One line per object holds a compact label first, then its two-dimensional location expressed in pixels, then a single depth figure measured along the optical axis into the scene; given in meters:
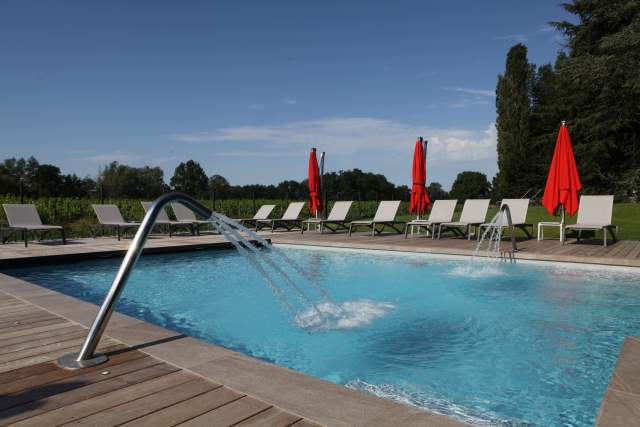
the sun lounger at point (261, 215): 13.72
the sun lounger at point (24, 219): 8.93
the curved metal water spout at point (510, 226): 7.34
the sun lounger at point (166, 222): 11.31
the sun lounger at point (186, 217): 11.91
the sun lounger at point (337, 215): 12.53
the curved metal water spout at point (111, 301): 2.33
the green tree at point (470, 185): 67.88
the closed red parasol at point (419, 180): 10.95
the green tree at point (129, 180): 62.62
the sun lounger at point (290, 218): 13.48
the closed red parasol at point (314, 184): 12.64
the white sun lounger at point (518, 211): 9.30
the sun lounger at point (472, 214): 9.75
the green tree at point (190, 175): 67.50
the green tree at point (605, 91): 17.73
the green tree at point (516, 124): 31.44
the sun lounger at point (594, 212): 8.52
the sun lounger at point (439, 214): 10.28
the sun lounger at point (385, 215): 11.30
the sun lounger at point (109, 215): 10.55
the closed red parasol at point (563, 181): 8.41
